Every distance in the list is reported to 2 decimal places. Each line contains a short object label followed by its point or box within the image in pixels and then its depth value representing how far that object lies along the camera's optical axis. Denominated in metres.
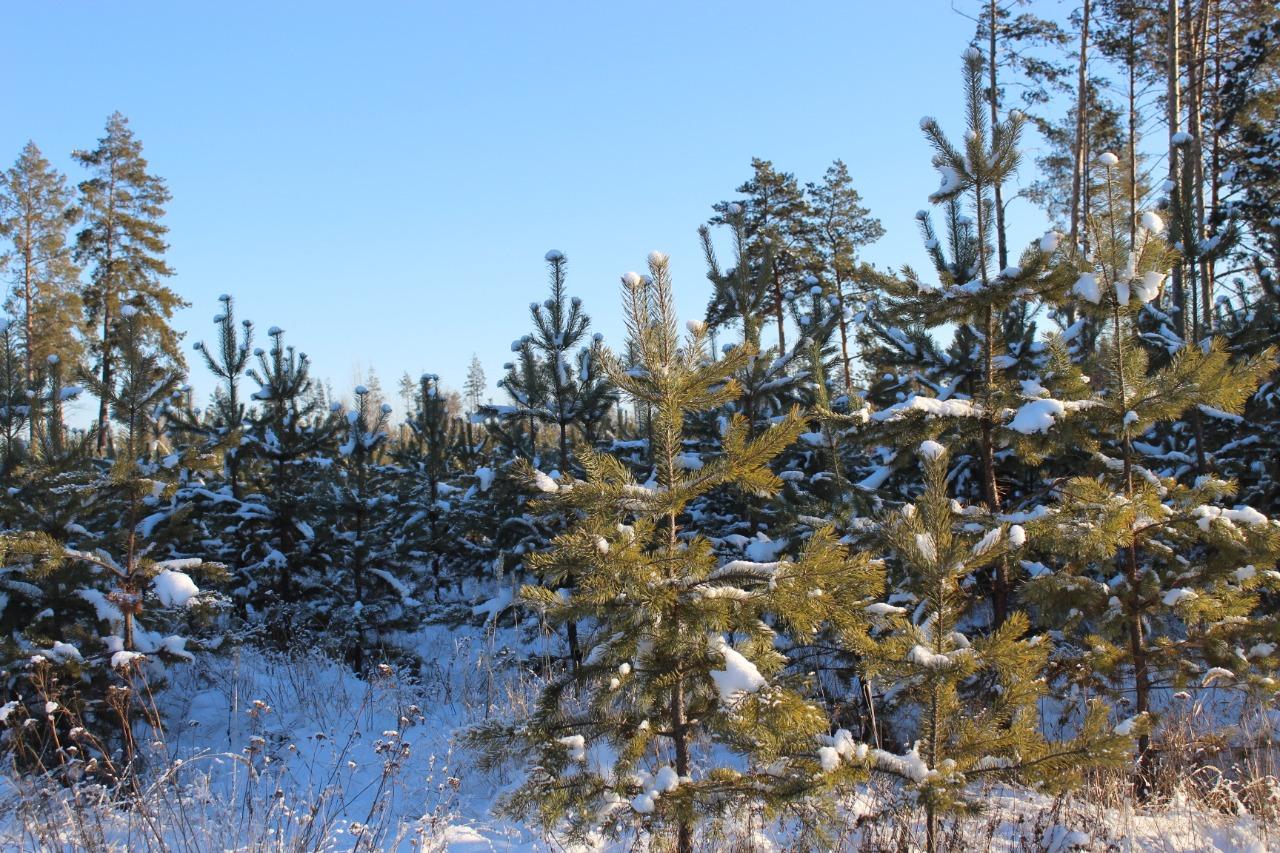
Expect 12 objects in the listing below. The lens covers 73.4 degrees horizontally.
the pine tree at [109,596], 5.62
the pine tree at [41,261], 28.16
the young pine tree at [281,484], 9.44
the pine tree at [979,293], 5.24
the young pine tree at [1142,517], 4.72
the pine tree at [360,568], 9.23
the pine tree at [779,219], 23.06
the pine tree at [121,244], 25.89
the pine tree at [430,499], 10.62
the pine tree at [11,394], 11.69
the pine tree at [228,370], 10.23
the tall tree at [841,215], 24.28
